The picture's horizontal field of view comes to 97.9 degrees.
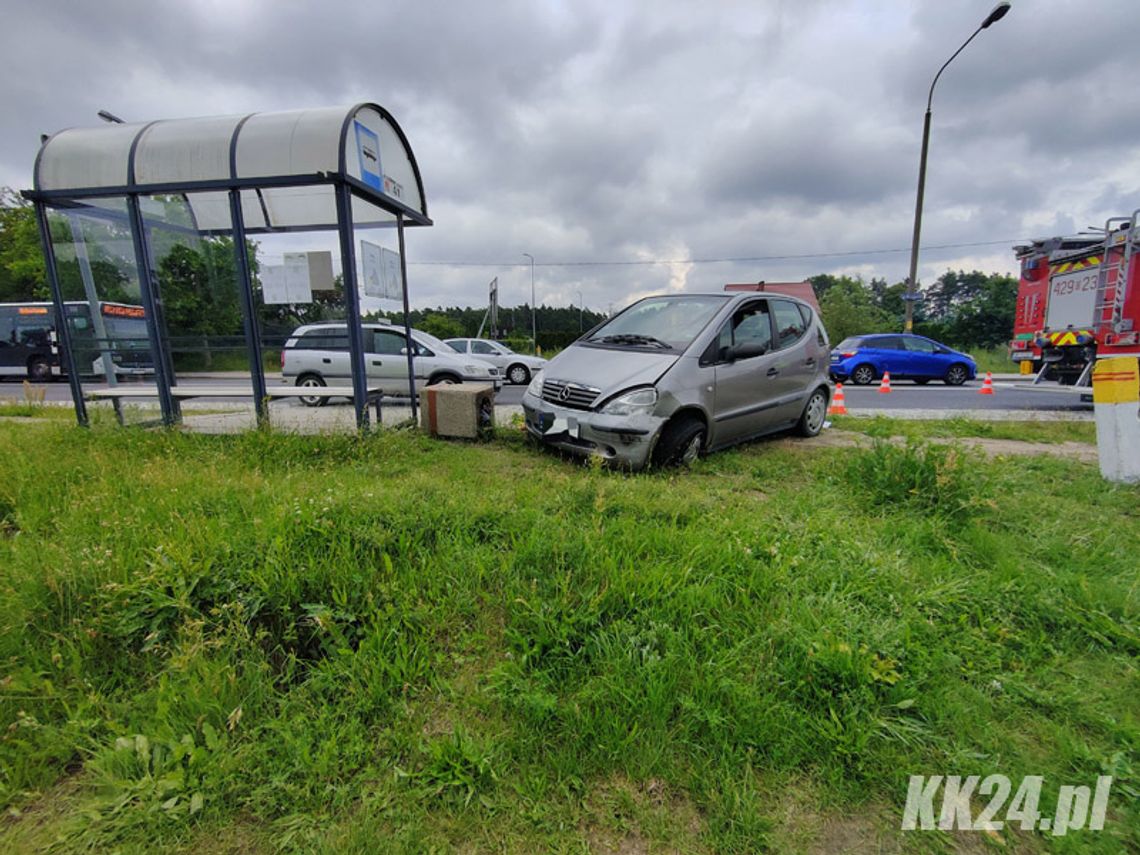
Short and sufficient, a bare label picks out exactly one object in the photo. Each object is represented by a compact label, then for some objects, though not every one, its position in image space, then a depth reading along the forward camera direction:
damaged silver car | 4.30
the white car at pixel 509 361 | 14.77
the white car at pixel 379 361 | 6.20
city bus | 6.04
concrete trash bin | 5.58
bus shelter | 5.05
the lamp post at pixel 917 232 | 16.09
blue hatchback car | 14.98
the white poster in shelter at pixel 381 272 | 5.84
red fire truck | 7.77
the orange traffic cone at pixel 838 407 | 8.49
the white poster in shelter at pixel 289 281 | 5.89
